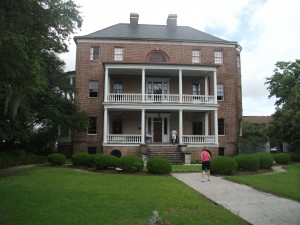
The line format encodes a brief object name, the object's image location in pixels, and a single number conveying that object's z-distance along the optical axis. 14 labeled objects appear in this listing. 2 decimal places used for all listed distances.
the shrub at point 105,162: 15.17
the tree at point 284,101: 20.42
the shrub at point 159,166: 13.72
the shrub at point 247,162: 14.85
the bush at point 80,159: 16.84
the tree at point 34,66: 8.96
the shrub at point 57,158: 17.77
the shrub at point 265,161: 15.84
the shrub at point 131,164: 14.09
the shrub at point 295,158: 21.07
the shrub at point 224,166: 13.88
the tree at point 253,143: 23.21
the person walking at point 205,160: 12.35
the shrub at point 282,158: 19.36
